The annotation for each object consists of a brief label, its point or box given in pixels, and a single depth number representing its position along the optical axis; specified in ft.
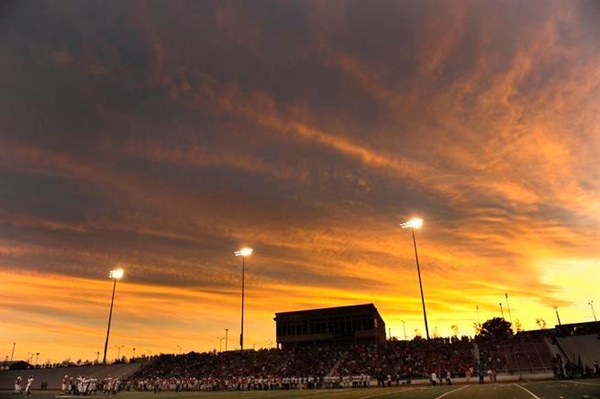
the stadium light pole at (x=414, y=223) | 157.85
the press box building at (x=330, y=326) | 283.79
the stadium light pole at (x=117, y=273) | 193.06
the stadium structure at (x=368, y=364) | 161.07
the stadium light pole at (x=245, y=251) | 205.34
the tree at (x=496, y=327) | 438.40
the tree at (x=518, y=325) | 508.41
